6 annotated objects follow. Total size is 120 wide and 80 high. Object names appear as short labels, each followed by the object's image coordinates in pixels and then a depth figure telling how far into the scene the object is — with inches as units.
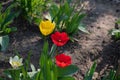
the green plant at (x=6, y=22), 112.6
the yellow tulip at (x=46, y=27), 77.4
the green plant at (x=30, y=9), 120.7
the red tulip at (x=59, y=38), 77.4
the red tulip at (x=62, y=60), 73.7
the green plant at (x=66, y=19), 117.6
